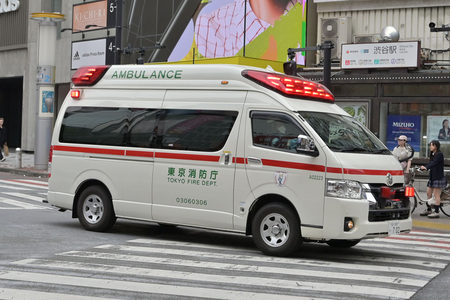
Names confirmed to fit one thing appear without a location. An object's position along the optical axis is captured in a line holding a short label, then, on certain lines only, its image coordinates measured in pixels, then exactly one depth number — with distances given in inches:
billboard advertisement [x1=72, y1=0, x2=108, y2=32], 1311.5
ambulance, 355.6
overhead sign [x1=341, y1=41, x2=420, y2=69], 840.3
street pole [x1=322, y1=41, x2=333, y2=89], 681.0
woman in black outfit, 607.2
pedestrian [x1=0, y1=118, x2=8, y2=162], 1171.9
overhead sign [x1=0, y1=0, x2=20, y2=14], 1506.2
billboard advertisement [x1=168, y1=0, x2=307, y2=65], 1068.5
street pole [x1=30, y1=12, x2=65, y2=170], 976.3
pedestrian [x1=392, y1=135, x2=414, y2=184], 645.3
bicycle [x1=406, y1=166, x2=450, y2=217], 612.1
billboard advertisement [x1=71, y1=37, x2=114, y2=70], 1305.4
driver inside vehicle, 368.5
